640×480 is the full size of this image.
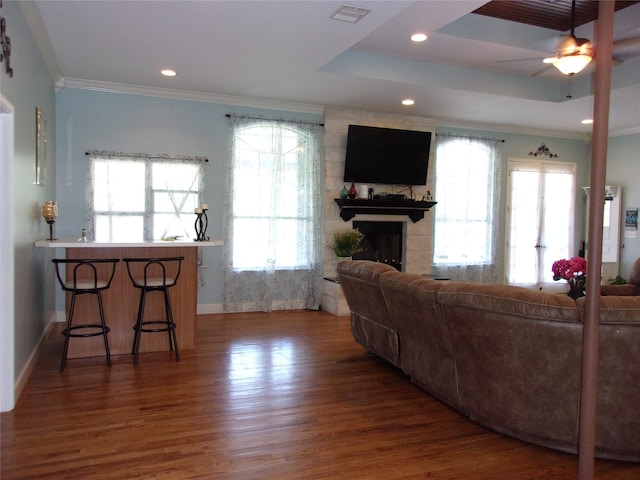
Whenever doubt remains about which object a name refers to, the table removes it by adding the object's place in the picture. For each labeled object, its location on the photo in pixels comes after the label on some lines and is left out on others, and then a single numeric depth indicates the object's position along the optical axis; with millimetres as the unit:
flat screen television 7000
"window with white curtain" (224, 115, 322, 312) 6648
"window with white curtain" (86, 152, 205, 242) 6066
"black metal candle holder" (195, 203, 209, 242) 4944
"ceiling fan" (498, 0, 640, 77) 3984
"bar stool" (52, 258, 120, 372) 4129
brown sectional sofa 2504
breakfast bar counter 4504
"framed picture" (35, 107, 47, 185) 4398
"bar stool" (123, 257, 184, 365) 4438
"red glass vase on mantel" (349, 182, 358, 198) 6996
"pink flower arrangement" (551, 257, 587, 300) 4410
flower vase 4430
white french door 8367
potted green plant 6805
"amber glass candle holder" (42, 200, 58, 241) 4293
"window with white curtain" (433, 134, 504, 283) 7840
